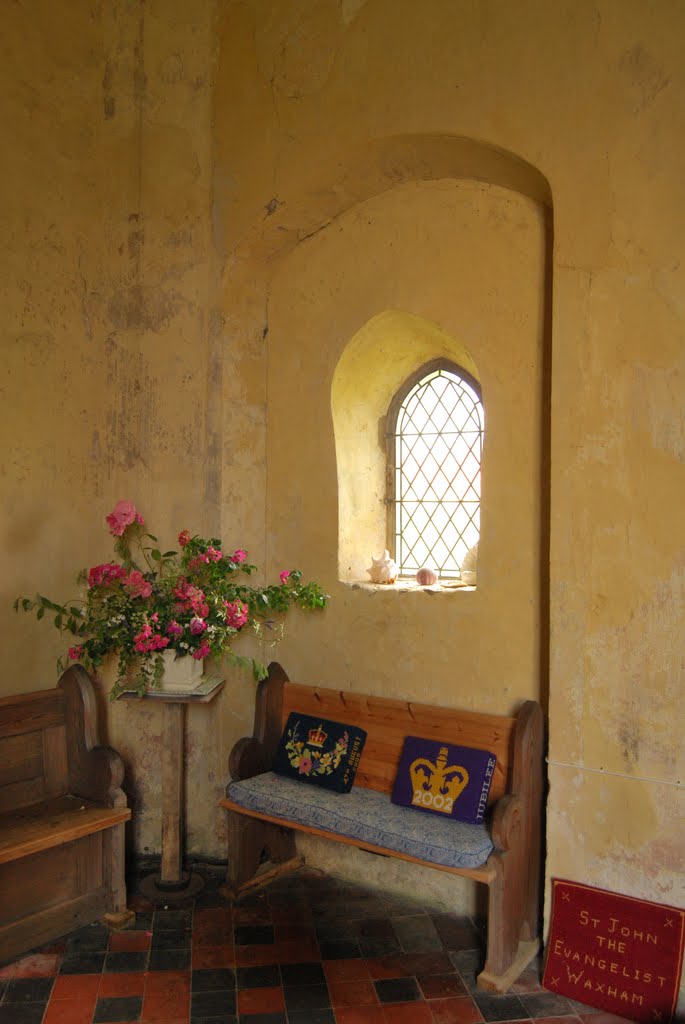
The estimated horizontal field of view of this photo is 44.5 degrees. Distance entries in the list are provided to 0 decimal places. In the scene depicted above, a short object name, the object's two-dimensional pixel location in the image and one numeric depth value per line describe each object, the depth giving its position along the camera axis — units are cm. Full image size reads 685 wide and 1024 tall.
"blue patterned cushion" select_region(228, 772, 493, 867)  362
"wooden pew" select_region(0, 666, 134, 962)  392
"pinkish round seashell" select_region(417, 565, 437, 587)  471
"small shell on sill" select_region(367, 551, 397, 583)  484
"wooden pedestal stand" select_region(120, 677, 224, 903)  446
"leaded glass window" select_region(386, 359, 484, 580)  478
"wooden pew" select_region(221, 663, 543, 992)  360
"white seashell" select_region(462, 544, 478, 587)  468
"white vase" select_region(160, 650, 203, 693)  435
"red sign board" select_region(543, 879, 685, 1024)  335
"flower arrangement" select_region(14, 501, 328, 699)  426
